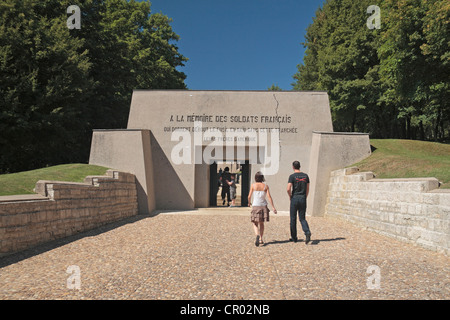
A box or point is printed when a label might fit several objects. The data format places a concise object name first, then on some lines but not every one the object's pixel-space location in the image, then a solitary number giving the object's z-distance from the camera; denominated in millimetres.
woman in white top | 7371
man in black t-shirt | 7637
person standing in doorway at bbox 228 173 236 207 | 17531
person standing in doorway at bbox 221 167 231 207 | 17786
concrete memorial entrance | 15008
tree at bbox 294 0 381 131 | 25453
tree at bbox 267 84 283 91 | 54656
